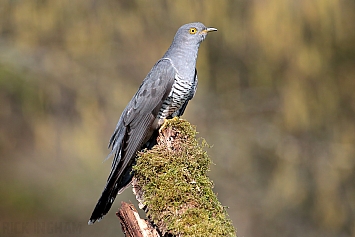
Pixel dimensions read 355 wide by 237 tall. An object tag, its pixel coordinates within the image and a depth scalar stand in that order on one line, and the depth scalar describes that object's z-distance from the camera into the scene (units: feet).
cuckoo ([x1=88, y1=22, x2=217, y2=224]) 23.09
